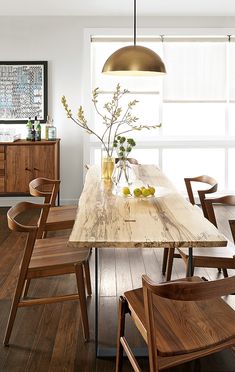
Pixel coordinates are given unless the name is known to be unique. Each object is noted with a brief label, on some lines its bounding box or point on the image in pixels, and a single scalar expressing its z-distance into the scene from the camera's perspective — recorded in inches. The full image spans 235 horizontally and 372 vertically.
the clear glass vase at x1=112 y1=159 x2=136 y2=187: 139.5
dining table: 87.3
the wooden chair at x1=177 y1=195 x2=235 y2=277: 115.3
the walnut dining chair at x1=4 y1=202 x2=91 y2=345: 106.1
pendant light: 142.6
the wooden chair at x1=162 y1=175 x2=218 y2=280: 142.2
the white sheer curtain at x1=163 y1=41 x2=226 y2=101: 276.8
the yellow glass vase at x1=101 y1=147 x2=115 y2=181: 156.0
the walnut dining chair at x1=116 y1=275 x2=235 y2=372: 66.5
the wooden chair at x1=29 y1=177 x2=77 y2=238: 144.4
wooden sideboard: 252.7
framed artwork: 272.2
